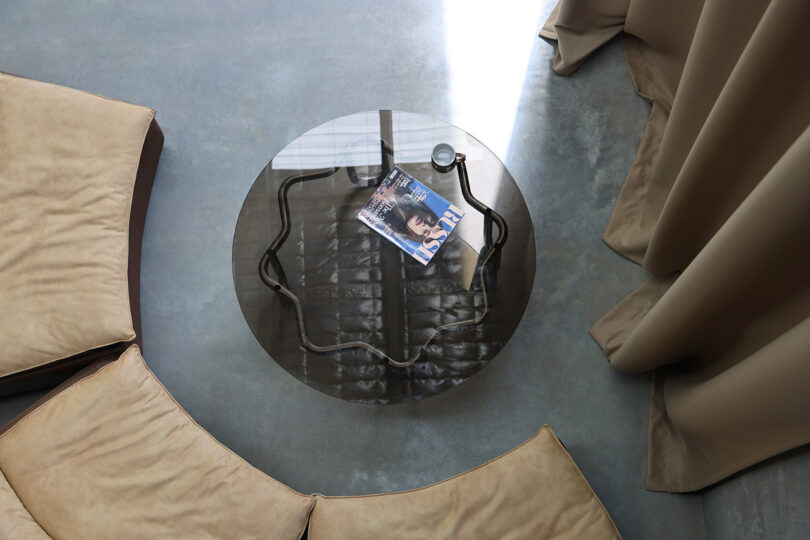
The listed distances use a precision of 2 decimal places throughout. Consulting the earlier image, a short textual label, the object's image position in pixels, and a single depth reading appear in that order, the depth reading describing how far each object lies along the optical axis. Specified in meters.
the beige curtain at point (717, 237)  1.28
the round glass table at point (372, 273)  1.98
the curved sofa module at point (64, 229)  1.95
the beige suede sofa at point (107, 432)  1.72
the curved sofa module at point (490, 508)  1.72
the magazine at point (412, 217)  2.05
